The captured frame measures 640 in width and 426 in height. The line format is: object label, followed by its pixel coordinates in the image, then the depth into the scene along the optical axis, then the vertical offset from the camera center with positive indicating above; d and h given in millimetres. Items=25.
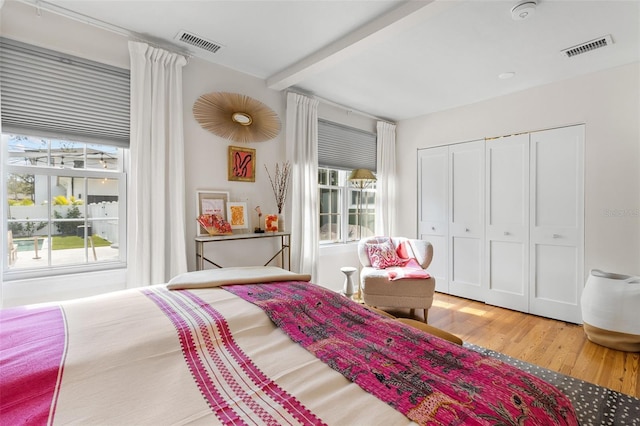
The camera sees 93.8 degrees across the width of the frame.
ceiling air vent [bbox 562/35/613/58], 2439 +1390
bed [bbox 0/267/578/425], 730 -484
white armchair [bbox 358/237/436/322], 3111 -845
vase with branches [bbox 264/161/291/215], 3301 +322
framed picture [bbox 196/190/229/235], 2746 +73
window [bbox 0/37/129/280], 2019 +382
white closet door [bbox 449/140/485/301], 3857 -110
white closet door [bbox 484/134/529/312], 3494 -144
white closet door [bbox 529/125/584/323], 3139 -136
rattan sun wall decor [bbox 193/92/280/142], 2795 +934
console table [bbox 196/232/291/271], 2600 -296
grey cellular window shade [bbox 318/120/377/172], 3875 +879
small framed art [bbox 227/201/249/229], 2910 -42
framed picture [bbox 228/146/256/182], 2971 +475
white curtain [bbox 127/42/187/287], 2334 +328
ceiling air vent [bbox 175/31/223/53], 2358 +1389
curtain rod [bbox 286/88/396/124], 3469 +1393
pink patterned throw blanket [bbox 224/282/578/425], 749 -489
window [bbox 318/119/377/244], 3955 +370
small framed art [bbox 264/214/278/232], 3094 -127
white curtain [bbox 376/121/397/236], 4488 +426
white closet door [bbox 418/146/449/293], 4184 +68
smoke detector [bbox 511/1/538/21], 1982 +1356
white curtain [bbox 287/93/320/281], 3398 +364
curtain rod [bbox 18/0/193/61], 2002 +1373
